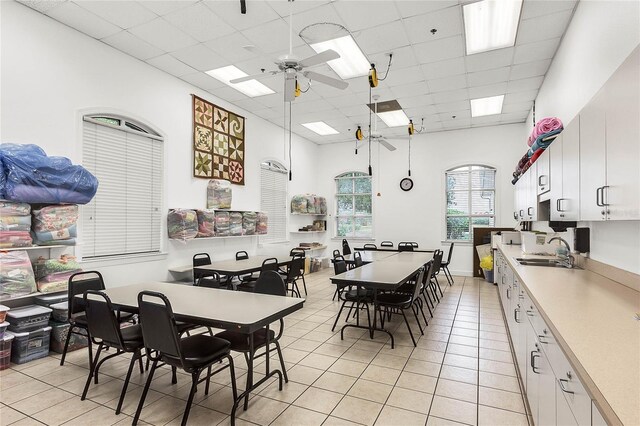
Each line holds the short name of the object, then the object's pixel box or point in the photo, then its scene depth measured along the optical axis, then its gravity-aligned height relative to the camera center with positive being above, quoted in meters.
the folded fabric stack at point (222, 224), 6.28 -0.18
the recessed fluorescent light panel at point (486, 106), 6.76 +2.29
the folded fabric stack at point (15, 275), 3.32 -0.61
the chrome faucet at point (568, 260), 3.54 -0.47
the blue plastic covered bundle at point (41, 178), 3.37 +0.39
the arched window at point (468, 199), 8.76 +0.41
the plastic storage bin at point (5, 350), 3.29 -1.32
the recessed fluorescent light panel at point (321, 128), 8.57 +2.28
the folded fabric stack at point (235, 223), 6.58 -0.18
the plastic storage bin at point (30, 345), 3.42 -1.35
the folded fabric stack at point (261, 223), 7.34 -0.18
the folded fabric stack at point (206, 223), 5.92 -0.15
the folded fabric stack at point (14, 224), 3.36 -0.10
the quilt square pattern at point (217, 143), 6.12 +1.39
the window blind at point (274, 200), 8.12 +0.35
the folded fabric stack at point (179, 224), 5.48 -0.16
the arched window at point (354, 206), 10.19 +0.27
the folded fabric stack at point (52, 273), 3.67 -0.65
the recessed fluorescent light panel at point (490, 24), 3.85 +2.36
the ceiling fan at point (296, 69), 3.35 +1.53
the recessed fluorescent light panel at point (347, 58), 4.65 +2.33
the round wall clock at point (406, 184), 9.45 +0.86
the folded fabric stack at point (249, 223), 6.95 -0.17
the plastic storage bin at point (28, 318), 3.42 -1.06
